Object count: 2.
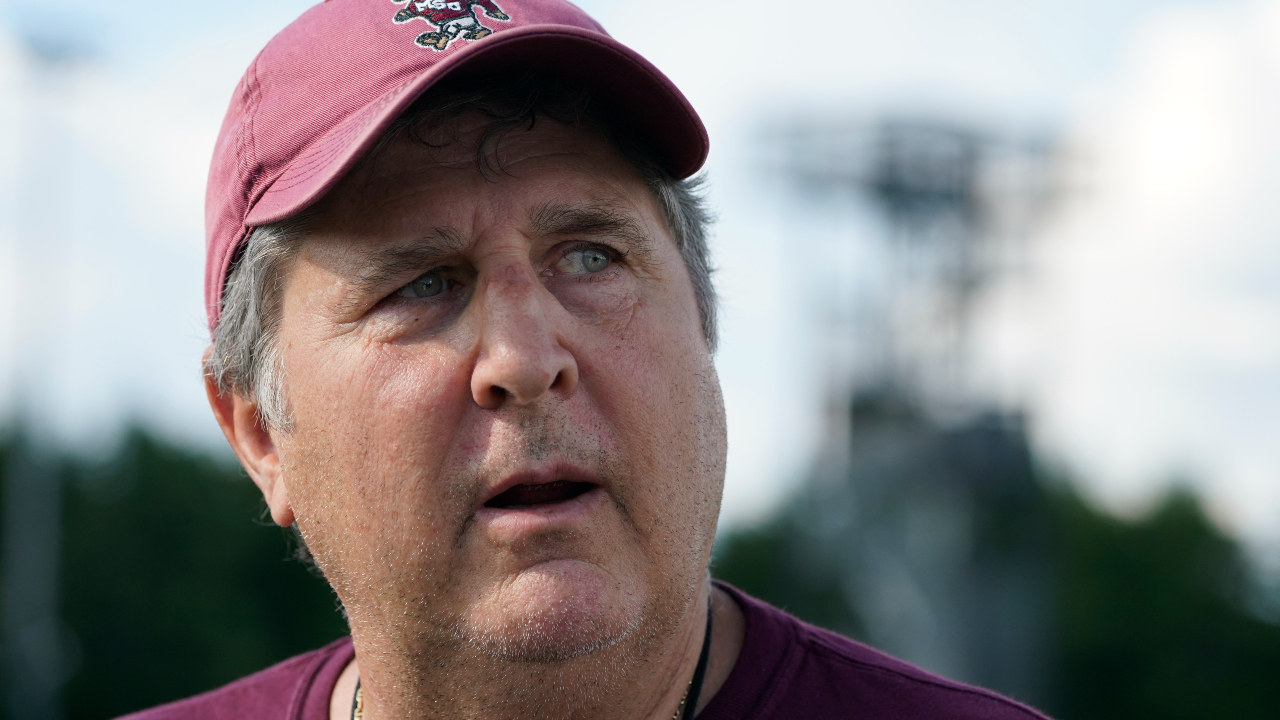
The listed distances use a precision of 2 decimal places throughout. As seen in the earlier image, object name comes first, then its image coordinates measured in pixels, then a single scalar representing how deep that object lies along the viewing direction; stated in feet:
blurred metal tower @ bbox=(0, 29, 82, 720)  67.36
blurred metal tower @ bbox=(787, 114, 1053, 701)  65.77
